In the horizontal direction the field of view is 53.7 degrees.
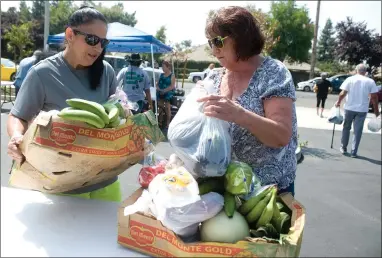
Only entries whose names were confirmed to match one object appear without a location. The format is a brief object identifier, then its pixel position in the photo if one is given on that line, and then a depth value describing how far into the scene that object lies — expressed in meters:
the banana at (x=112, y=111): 1.36
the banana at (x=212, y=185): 1.17
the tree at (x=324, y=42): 63.88
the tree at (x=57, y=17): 43.69
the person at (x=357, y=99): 7.49
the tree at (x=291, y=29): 40.69
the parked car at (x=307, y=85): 29.78
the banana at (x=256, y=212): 1.14
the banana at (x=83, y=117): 1.29
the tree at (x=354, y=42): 28.42
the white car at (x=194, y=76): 29.86
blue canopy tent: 9.45
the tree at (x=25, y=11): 50.71
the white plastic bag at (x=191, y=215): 1.05
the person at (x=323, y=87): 13.18
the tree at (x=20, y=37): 26.31
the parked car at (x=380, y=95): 16.82
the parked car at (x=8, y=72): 18.78
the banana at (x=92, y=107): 1.33
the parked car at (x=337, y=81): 28.20
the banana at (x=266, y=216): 1.12
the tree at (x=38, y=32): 39.09
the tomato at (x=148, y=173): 1.33
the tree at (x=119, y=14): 53.38
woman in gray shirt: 1.76
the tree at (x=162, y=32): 47.19
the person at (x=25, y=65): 6.80
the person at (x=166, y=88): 9.15
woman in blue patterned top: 1.36
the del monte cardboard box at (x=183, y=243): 1.00
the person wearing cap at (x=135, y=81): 7.71
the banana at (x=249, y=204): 1.16
